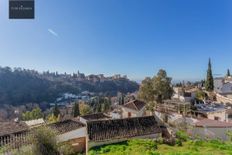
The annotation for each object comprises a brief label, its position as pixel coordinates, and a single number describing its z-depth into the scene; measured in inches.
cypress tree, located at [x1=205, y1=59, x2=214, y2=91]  920.4
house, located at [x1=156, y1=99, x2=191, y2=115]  532.4
